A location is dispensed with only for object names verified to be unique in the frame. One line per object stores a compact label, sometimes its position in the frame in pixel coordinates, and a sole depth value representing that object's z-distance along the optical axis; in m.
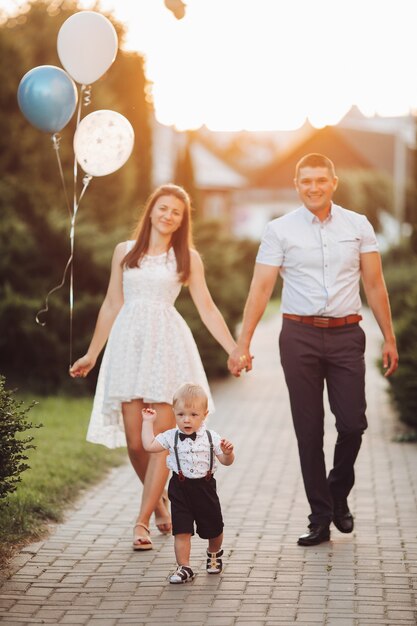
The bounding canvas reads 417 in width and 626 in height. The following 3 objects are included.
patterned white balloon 7.35
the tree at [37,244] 13.45
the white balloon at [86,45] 7.40
